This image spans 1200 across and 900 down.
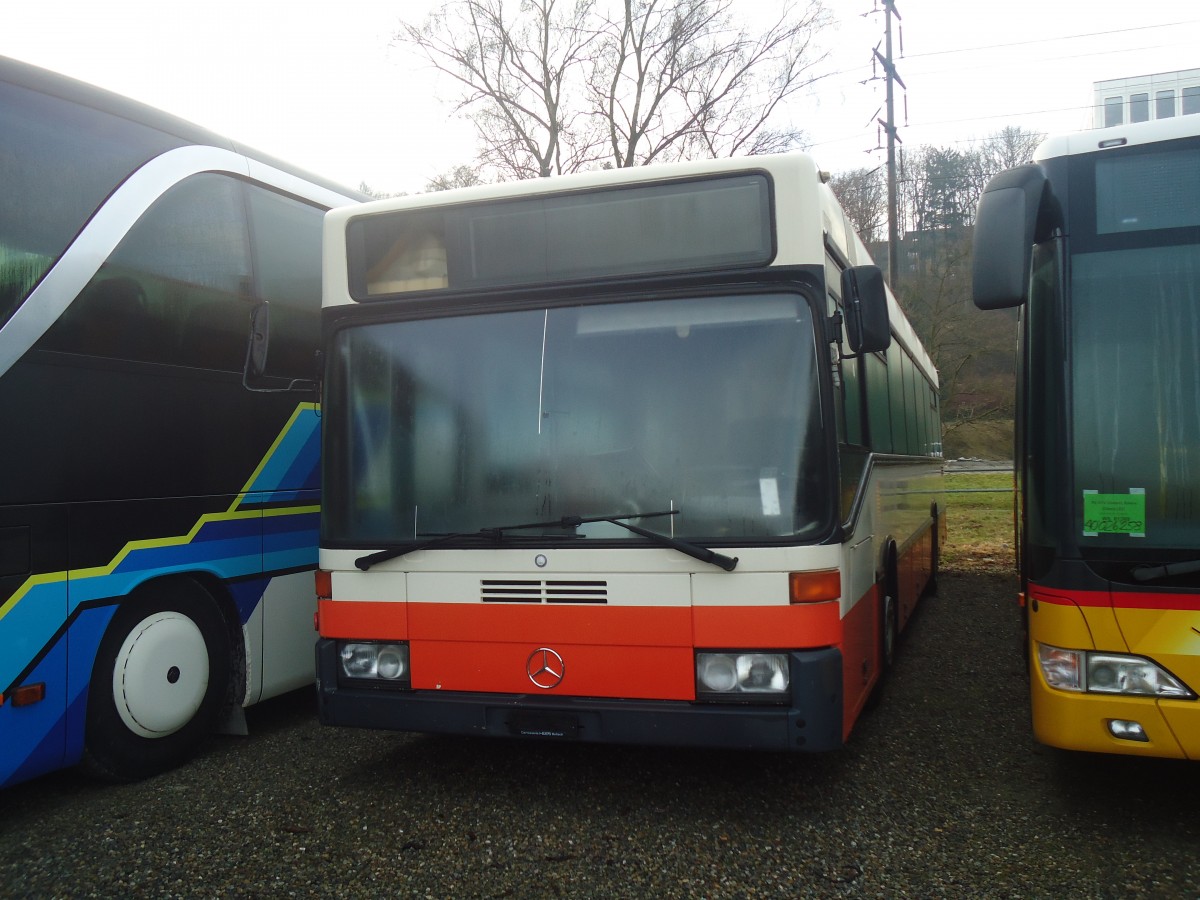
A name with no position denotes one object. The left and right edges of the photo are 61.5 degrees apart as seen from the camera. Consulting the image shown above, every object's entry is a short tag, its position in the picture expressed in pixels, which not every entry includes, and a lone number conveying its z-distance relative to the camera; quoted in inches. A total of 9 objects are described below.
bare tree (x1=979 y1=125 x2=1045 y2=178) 1235.2
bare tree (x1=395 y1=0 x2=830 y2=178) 874.8
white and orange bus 165.6
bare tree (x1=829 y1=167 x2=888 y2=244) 970.1
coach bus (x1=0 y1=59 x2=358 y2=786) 183.5
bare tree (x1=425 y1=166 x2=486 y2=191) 842.2
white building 2197.3
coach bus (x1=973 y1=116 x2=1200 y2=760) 152.1
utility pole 905.5
